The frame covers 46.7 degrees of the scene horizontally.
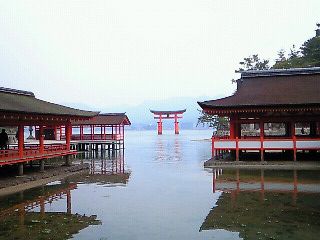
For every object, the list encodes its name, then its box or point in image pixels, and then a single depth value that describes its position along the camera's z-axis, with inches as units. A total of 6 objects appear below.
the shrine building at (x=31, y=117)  811.4
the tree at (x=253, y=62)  2925.7
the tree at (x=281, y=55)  3262.8
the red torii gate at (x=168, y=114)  5556.1
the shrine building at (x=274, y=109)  1054.4
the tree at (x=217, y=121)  3299.7
